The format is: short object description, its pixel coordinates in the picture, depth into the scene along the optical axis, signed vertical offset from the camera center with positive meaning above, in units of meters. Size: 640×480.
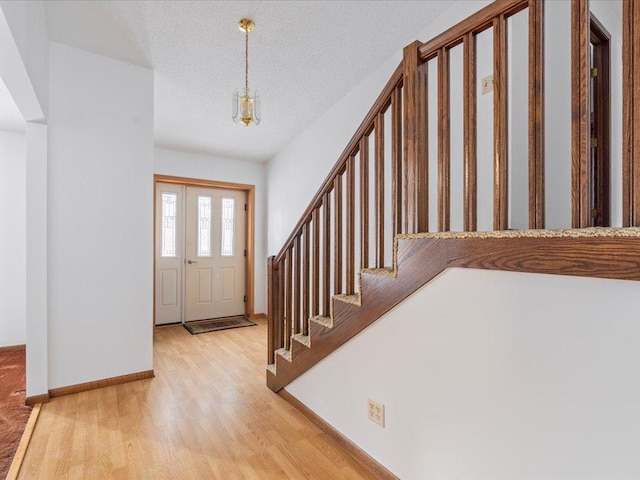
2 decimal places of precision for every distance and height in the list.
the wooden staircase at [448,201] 0.87 +0.16
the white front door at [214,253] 4.91 -0.17
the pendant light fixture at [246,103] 2.19 +0.91
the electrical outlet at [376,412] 1.62 -0.83
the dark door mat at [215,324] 4.46 -1.15
